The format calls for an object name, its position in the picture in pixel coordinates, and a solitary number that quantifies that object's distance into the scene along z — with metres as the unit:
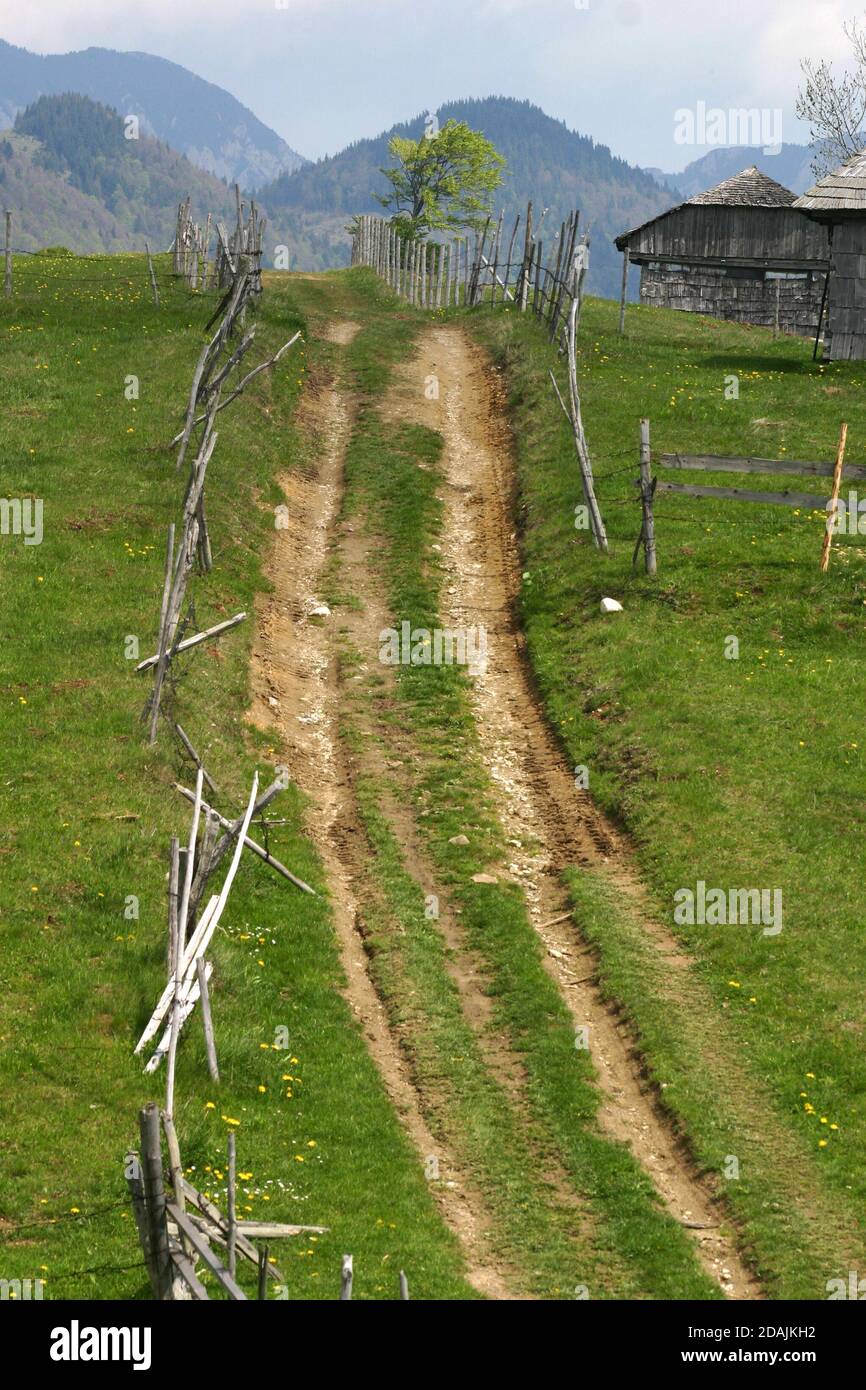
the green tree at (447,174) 84.94
